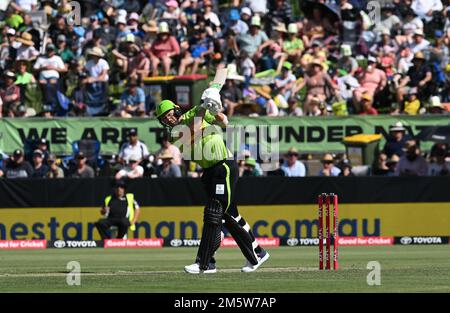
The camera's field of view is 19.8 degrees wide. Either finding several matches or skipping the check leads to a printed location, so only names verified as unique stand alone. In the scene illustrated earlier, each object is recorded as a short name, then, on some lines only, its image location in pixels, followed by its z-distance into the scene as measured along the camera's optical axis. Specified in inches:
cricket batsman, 609.9
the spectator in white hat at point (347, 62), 1140.5
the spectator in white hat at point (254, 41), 1152.8
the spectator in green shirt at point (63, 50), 1159.0
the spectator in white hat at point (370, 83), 1083.9
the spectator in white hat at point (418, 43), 1149.2
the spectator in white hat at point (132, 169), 1023.6
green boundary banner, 1039.6
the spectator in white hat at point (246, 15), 1189.7
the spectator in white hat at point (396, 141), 1034.7
